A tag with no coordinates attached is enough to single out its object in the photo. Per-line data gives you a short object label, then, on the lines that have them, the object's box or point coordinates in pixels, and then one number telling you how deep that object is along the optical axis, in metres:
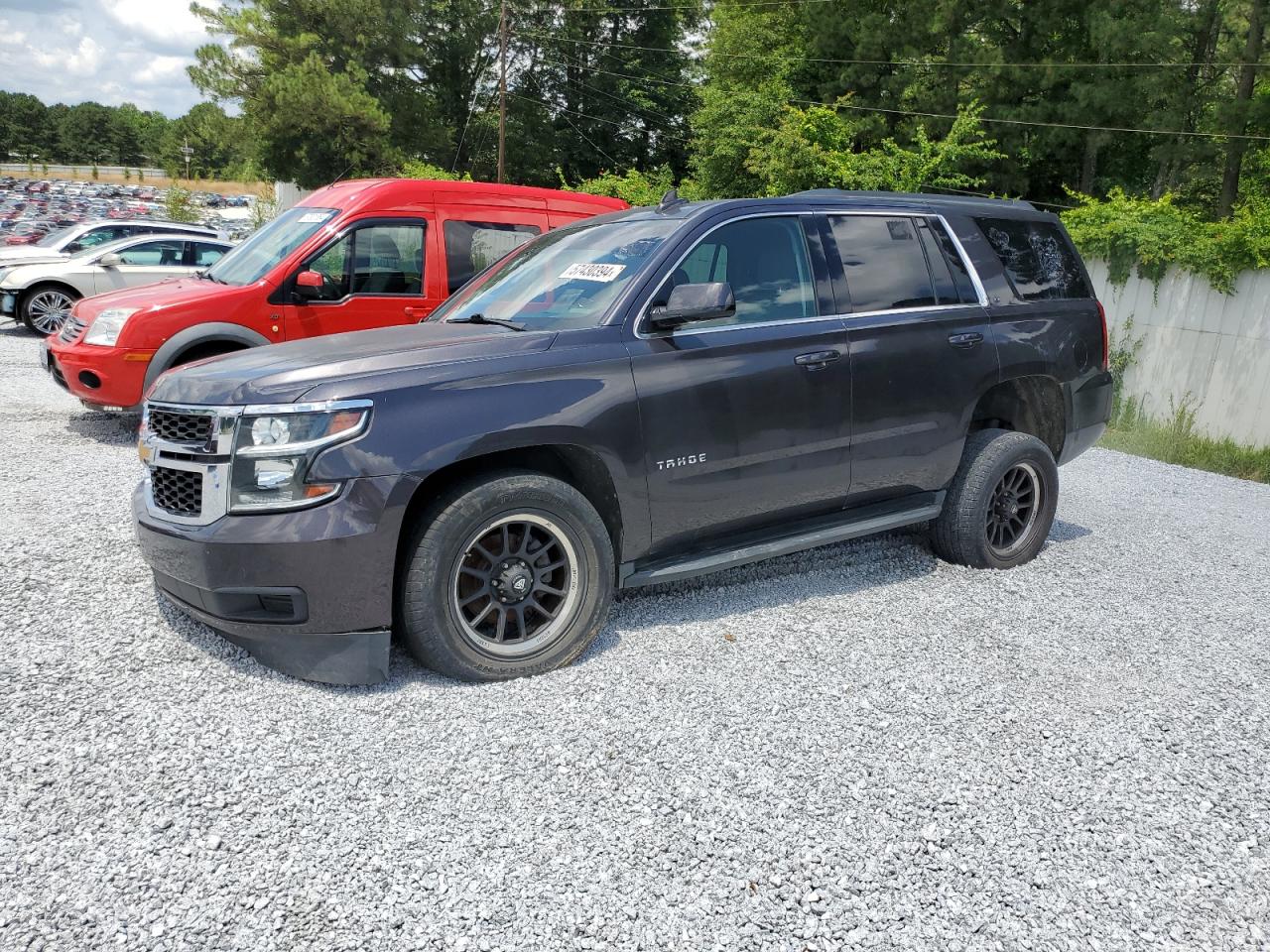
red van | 7.53
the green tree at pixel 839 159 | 19.23
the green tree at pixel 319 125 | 42.78
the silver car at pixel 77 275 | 13.28
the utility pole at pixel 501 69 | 35.00
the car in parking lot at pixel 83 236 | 14.13
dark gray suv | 3.45
